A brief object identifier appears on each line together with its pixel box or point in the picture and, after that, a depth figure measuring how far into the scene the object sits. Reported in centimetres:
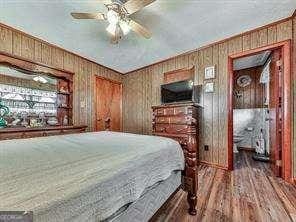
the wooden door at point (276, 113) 205
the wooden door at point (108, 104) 340
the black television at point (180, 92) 259
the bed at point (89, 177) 45
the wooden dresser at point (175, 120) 228
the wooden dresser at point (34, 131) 188
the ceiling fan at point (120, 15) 140
